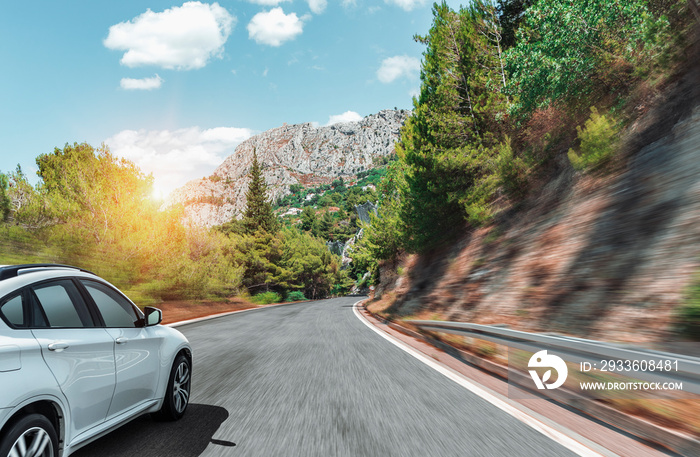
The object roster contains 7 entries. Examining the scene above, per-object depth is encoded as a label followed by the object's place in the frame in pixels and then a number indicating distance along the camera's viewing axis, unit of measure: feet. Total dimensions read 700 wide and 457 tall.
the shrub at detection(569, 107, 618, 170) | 38.93
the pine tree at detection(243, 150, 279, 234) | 174.60
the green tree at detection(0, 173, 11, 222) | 54.90
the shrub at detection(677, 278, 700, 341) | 17.44
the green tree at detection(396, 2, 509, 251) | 58.70
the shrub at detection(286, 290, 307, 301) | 188.07
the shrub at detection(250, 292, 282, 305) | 142.51
